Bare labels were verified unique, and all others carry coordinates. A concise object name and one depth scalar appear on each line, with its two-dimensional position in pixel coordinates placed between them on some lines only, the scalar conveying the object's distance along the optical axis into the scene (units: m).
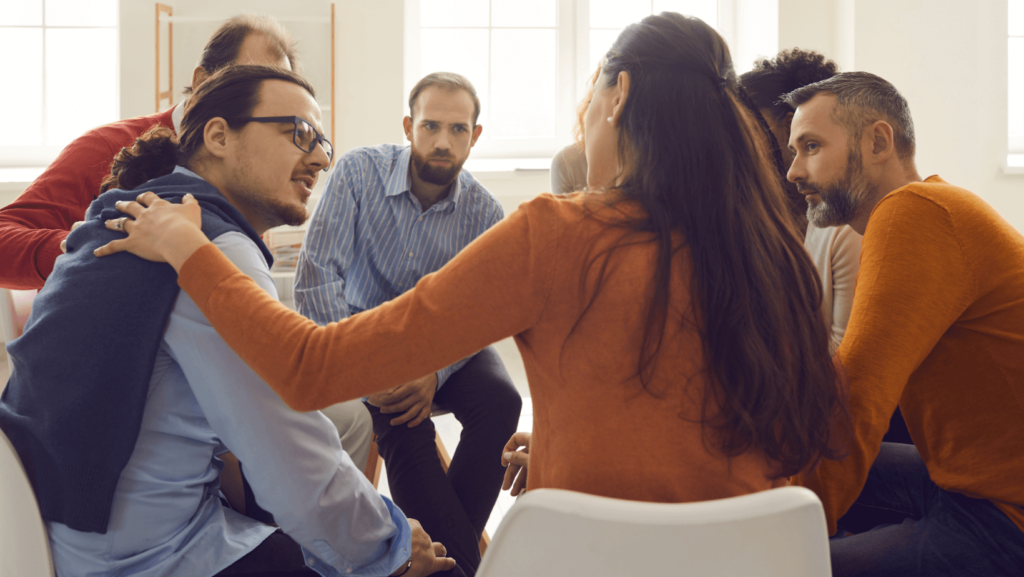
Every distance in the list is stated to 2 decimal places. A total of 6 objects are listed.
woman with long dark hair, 0.79
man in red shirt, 1.60
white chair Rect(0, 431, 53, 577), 0.85
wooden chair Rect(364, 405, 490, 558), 2.02
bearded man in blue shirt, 1.79
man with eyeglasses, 0.87
